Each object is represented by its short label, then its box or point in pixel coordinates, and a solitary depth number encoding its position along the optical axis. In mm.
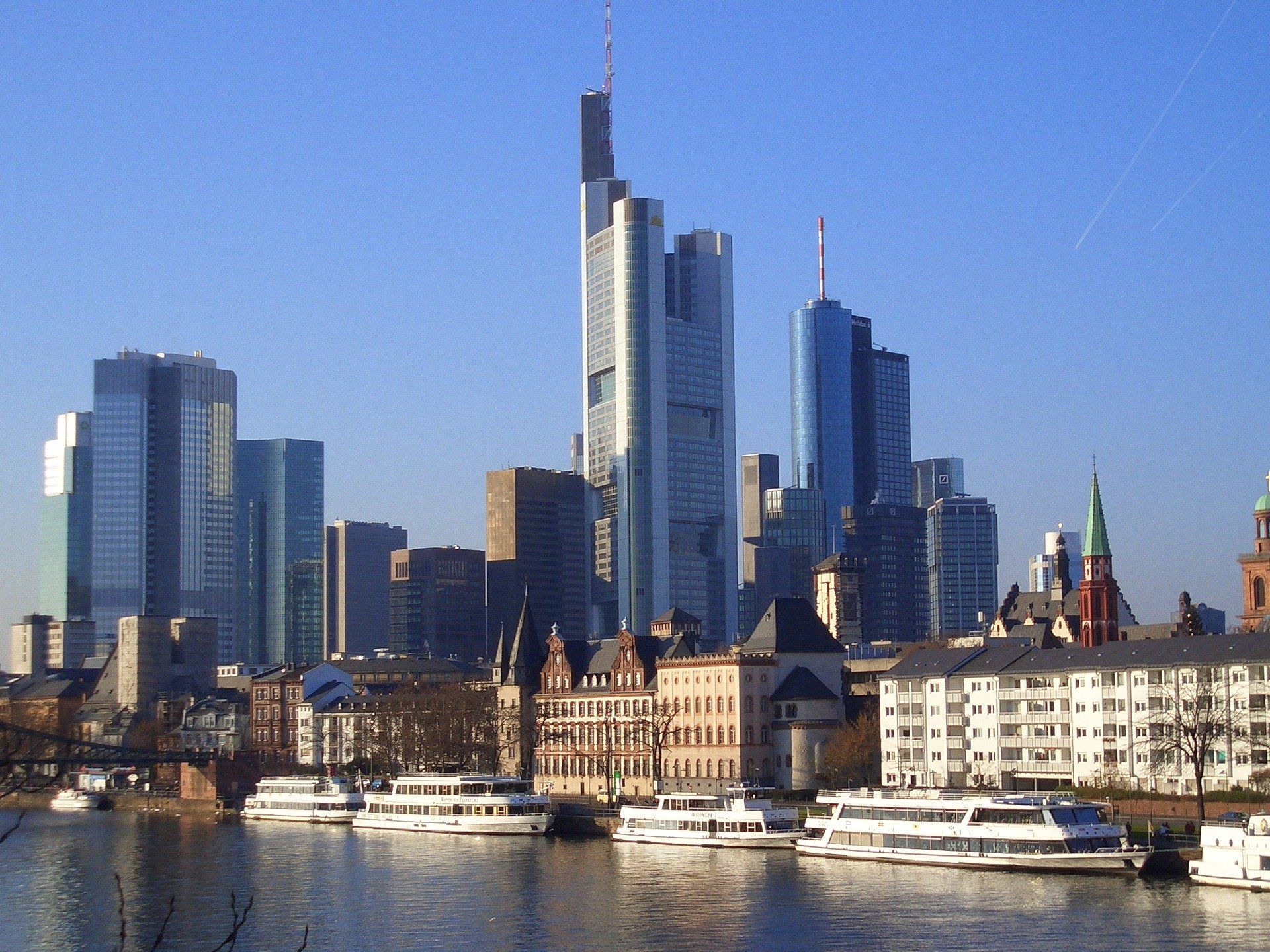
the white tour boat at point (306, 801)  179750
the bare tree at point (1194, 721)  132375
